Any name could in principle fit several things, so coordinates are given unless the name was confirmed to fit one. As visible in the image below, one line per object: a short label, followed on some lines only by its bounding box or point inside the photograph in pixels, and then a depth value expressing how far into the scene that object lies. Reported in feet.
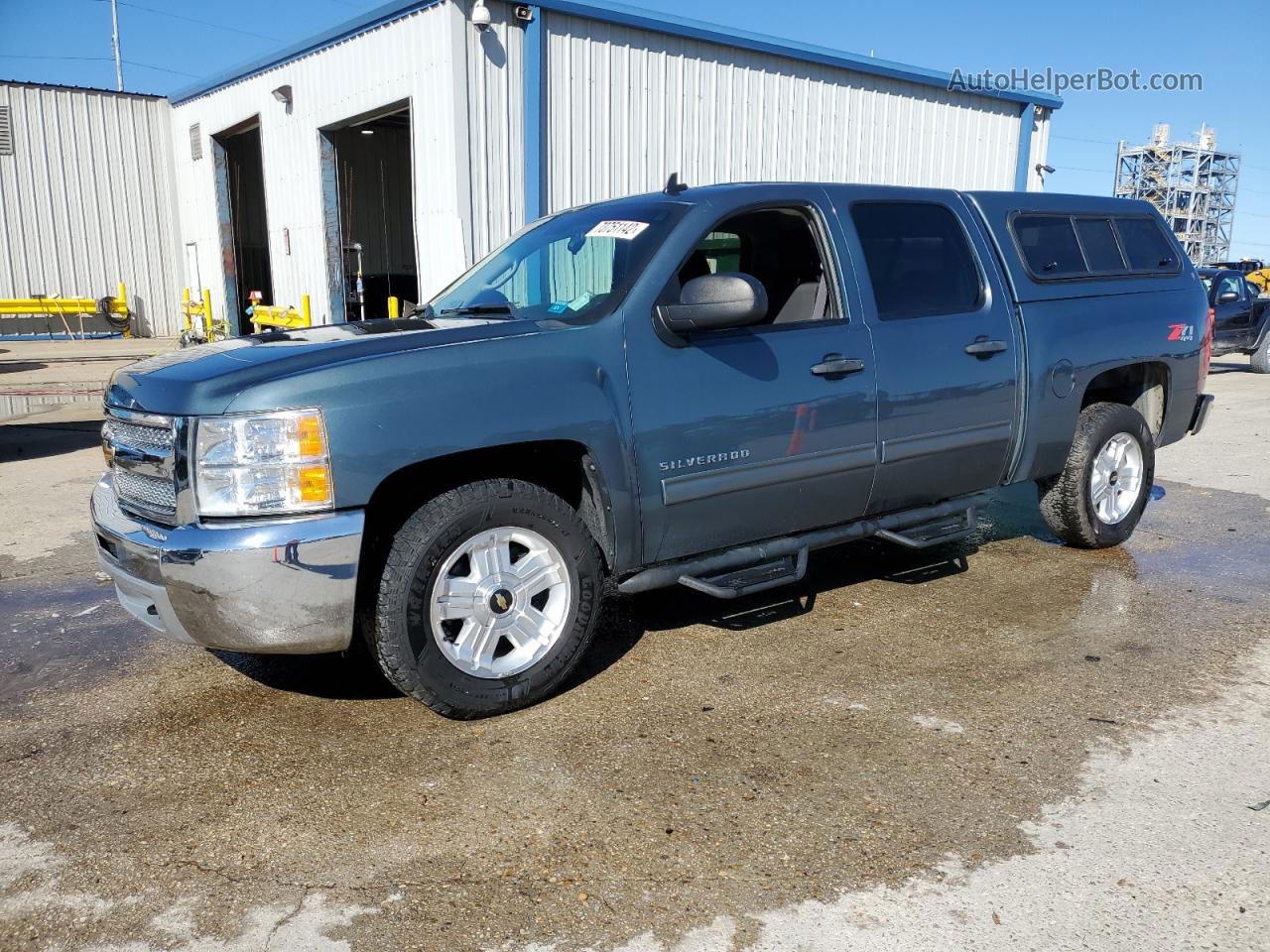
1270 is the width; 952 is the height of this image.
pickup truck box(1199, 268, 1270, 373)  52.24
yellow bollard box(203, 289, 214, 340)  61.57
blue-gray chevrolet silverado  10.34
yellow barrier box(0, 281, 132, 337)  71.26
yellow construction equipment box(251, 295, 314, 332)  49.65
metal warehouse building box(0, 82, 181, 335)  71.36
